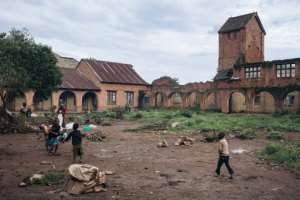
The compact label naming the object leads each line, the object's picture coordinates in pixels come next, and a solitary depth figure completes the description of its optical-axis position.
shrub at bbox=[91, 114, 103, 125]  25.24
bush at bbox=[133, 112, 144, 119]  30.69
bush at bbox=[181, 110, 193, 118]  29.57
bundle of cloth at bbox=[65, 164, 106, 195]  7.00
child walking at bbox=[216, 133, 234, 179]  8.76
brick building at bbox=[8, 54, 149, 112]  36.09
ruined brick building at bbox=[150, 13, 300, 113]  33.00
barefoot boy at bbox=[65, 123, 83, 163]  10.02
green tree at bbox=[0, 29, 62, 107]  19.10
